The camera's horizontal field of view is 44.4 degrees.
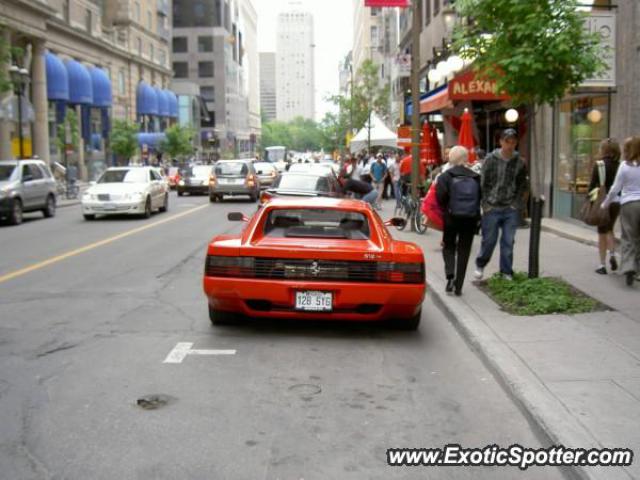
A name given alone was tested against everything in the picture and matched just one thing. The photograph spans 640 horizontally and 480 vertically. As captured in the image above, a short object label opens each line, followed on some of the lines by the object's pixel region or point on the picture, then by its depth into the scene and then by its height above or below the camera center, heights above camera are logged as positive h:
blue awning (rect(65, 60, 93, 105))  51.09 +5.37
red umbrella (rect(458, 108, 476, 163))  18.39 +0.59
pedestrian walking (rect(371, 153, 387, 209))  28.42 -0.34
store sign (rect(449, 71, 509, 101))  17.98 +1.64
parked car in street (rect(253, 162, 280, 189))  41.88 -0.53
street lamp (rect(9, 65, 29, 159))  29.97 +3.30
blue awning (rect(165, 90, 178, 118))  78.44 +6.12
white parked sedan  22.58 -0.84
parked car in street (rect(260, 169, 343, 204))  16.41 -0.49
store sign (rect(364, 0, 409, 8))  16.70 +3.49
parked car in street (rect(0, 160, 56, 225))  21.86 -0.69
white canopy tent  38.16 +1.21
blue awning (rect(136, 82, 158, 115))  70.44 +5.87
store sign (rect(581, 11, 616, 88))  14.19 +2.29
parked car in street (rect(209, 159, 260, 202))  31.52 -0.70
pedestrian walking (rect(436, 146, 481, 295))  9.35 -0.56
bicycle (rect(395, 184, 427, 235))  17.91 -1.22
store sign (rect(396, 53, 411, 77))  25.78 +3.15
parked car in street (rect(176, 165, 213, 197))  38.41 -0.83
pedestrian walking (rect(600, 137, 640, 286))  9.45 -0.56
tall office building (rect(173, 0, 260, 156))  121.06 +16.70
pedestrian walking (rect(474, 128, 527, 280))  9.53 -0.37
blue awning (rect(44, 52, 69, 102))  47.41 +5.31
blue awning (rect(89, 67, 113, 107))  55.38 +5.52
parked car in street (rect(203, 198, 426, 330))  7.32 -1.09
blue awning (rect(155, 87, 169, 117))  74.88 +5.94
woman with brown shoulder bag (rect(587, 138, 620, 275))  10.59 -0.26
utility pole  18.00 +1.31
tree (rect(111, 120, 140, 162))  51.03 +1.67
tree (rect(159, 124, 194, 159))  66.00 +1.86
